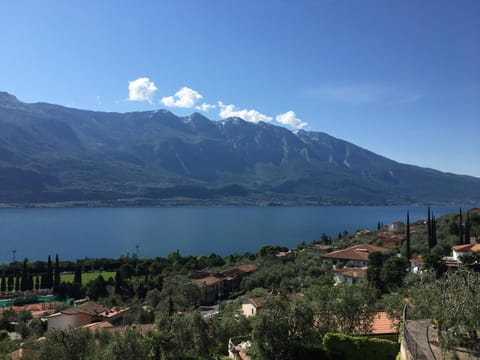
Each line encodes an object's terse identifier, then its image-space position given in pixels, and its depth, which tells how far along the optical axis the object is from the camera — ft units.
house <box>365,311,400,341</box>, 57.31
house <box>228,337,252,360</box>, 56.71
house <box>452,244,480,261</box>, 129.98
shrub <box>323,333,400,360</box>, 49.52
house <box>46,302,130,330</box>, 114.52
